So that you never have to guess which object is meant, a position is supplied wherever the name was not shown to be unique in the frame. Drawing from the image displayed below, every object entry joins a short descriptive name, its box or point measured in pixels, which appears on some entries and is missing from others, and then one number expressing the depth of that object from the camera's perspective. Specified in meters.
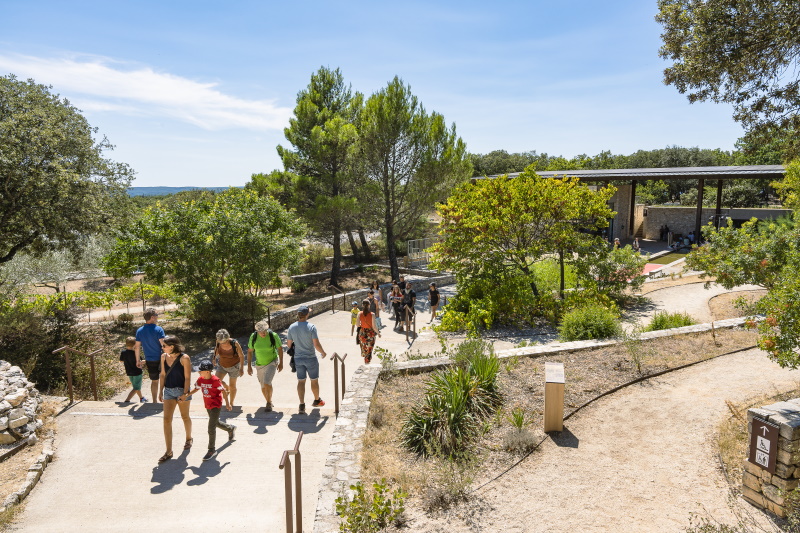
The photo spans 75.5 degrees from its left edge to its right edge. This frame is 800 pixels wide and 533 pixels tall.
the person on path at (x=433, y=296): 14.46
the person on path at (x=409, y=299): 13.16
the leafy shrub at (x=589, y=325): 10.73
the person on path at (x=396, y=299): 13.59
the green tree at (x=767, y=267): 5.61
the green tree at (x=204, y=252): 13.30
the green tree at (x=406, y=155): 21.41
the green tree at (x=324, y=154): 22.56
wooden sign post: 6.41
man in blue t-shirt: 7.66
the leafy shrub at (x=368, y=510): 4.47
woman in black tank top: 6.07
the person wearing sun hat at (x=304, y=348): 7.40
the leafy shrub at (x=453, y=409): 6.27
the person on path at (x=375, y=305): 12.26
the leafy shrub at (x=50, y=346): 9.50
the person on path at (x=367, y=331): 9.84
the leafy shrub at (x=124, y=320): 15.46
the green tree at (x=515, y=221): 14.11
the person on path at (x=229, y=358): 7.45
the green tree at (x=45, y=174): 11.38
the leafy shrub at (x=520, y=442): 6.05
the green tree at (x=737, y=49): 7.42
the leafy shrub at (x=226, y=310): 13.95
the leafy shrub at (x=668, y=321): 11.55
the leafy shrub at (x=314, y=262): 27.61
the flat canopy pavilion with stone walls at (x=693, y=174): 24.09
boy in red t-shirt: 5.97
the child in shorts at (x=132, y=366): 7.79
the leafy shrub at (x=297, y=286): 23.97
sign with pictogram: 4.68
